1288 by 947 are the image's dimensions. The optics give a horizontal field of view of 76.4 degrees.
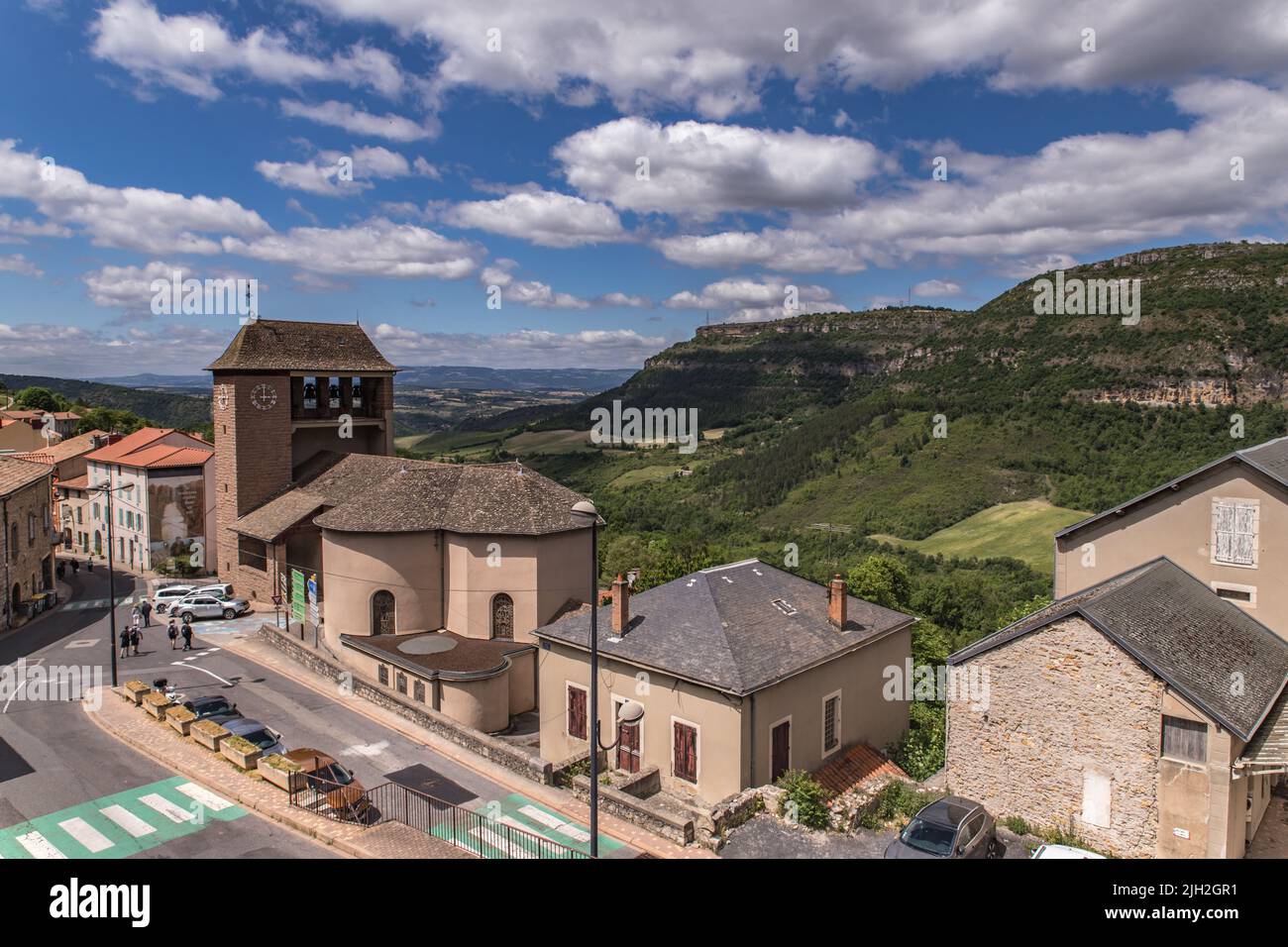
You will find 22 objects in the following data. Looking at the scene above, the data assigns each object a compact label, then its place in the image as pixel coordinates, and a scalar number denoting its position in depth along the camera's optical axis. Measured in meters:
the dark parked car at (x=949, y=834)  16.34
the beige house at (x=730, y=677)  21.78
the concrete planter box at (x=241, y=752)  20.98
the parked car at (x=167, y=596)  43.34
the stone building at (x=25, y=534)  39.97
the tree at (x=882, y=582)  51.00
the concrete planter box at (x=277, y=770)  19.67
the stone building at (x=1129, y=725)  17.83
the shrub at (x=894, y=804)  19.80
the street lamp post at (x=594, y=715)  15.82
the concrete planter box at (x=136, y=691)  26.48
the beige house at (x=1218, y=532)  22.88
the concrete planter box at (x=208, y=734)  22.34
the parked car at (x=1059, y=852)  15.98
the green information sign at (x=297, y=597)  39.03
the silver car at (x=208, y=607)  42.41
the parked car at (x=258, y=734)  23.86
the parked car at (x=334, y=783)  18.52
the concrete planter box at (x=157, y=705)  25.03
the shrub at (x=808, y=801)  19.17
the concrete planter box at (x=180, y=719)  23.75
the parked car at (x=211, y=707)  26.72
